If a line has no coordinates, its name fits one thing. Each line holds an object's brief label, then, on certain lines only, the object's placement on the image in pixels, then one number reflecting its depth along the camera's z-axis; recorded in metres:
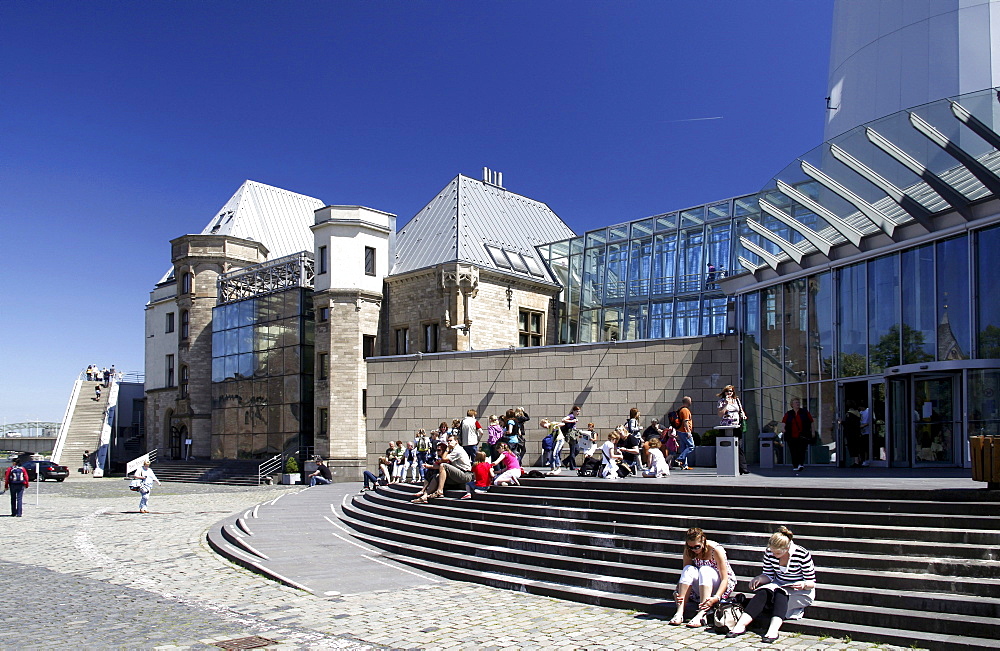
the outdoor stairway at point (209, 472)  43.84
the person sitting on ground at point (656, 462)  17.02
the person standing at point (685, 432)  18.95
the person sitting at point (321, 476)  35.59
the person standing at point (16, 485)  23.91
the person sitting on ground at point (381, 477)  26.88
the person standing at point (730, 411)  16.80
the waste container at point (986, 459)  10.33
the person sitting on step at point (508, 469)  16.53
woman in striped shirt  8.95
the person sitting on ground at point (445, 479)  17.66
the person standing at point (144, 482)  25.16
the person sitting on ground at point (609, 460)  16.59
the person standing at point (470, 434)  21.14
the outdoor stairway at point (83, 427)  60.12
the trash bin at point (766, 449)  21.69
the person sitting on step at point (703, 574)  9.48
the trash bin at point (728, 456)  16.22
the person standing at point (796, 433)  18.22
